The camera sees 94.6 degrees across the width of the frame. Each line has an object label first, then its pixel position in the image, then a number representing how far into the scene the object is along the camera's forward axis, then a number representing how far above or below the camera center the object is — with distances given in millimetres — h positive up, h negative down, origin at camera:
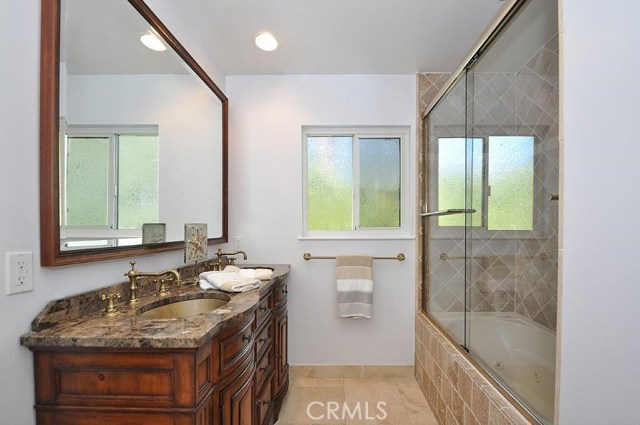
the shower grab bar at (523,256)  1813 -324
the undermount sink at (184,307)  1282 -452
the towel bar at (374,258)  2373 -389
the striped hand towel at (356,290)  2270 -620
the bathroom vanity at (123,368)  841 -465
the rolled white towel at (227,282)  1424 -360
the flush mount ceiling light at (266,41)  1983 +1156
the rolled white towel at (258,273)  1704 -379
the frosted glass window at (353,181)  2512 +244
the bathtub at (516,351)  1150 -774
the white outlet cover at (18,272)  813 -180
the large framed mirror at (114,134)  933 +316
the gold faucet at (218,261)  1977 -355
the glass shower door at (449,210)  1950 -4
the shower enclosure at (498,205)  1712 +31
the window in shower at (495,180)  1952 +197
